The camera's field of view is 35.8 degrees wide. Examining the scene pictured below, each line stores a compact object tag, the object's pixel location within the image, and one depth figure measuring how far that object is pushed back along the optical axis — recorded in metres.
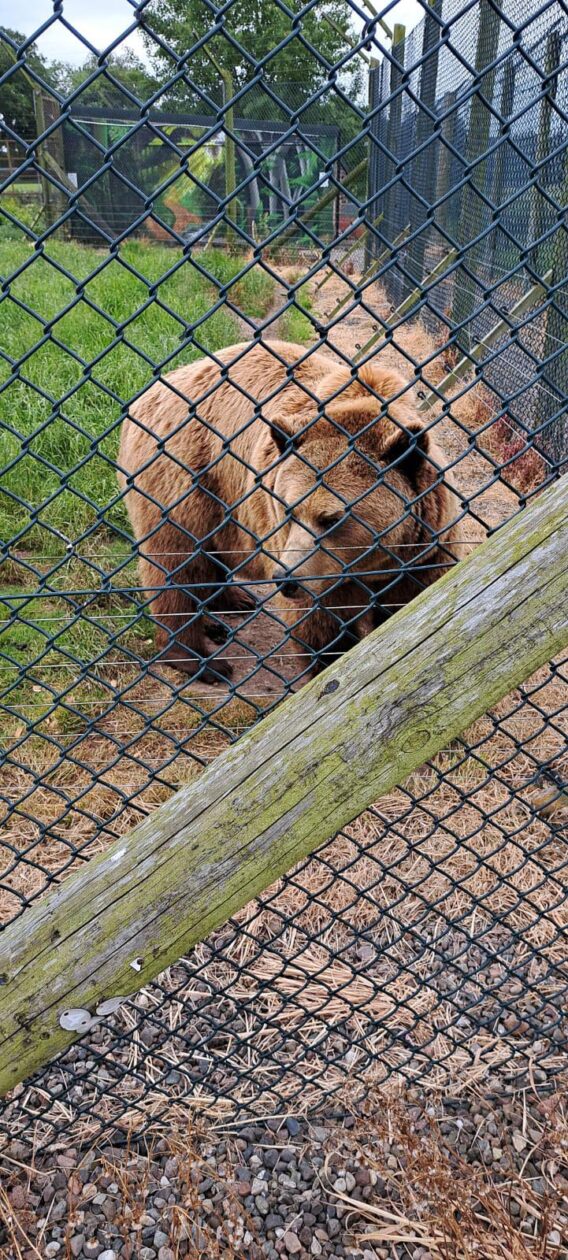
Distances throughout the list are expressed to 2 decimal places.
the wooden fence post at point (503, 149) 6.66
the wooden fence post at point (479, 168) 7.25
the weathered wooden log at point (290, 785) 1.54
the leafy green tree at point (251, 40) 8.76
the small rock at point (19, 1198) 2.05
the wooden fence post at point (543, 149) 5.75
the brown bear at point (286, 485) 3.19
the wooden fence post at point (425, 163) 9.98
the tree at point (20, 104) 10.81
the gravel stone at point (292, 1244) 1.99
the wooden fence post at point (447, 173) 9.50
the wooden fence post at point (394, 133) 12.73
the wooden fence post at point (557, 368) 5.93
